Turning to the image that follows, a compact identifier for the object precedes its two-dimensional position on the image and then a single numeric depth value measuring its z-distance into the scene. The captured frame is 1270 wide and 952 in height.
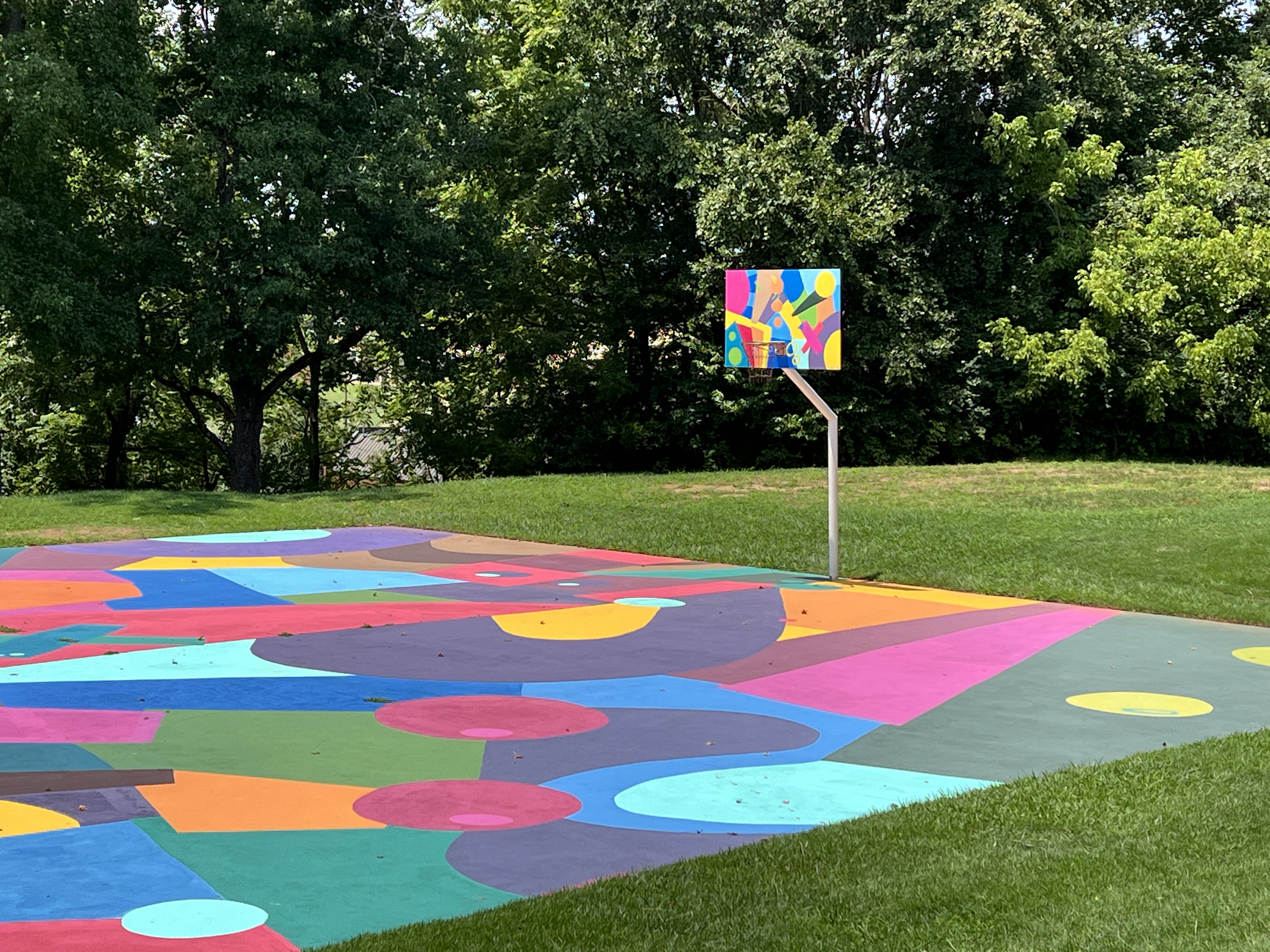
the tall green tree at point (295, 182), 24.50
